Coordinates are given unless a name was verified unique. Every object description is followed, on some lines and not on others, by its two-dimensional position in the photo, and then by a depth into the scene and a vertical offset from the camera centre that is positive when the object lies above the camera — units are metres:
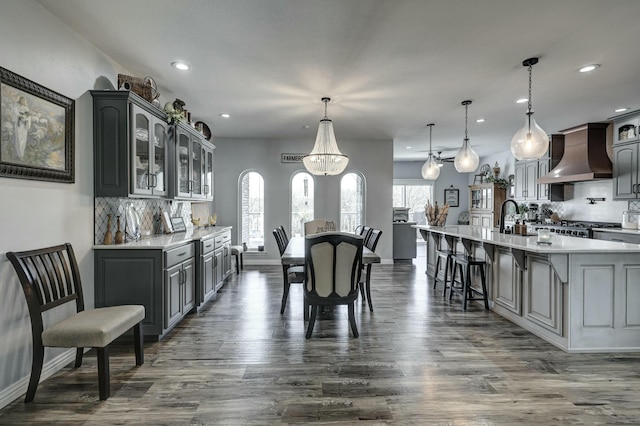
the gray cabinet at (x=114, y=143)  2.94 +0.60
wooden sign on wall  6.93 +1.11
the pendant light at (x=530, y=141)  3.38 +0.71
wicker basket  3.15 +1.23
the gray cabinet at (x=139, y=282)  2.96 -0.65
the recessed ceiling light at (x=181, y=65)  3.29 +1.46
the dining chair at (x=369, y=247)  3.97 -0.48
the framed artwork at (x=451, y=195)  10.48 +0.47
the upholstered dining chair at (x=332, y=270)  3.04 -0.57
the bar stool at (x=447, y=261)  4.52 -0.76
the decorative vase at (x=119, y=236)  3.11 -0.24
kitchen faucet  4.12 -0.16
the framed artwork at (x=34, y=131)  2.09 +0.56
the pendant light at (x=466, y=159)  4.64 +0.72
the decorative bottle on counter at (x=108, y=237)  3.02 -0.25
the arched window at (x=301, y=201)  7.05 +0.19
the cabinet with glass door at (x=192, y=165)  3.98 +0.62
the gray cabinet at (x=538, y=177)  6.74 +0.76
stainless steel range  5.54 -0.30
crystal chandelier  4.14 +0.69
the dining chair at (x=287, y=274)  3.65 -0.73
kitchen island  2.82 -0.74
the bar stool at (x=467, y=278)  3.99 -0.85
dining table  3.35 -0.48
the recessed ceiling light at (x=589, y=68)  3.29 +1.44
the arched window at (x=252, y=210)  6.98 +0.00
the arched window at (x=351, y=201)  7.14 +0.19
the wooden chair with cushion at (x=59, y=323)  2.10 -0.74
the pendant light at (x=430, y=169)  5.88 +0.73
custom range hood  5.70 +0.96
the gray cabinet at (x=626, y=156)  5.14 +0.86
